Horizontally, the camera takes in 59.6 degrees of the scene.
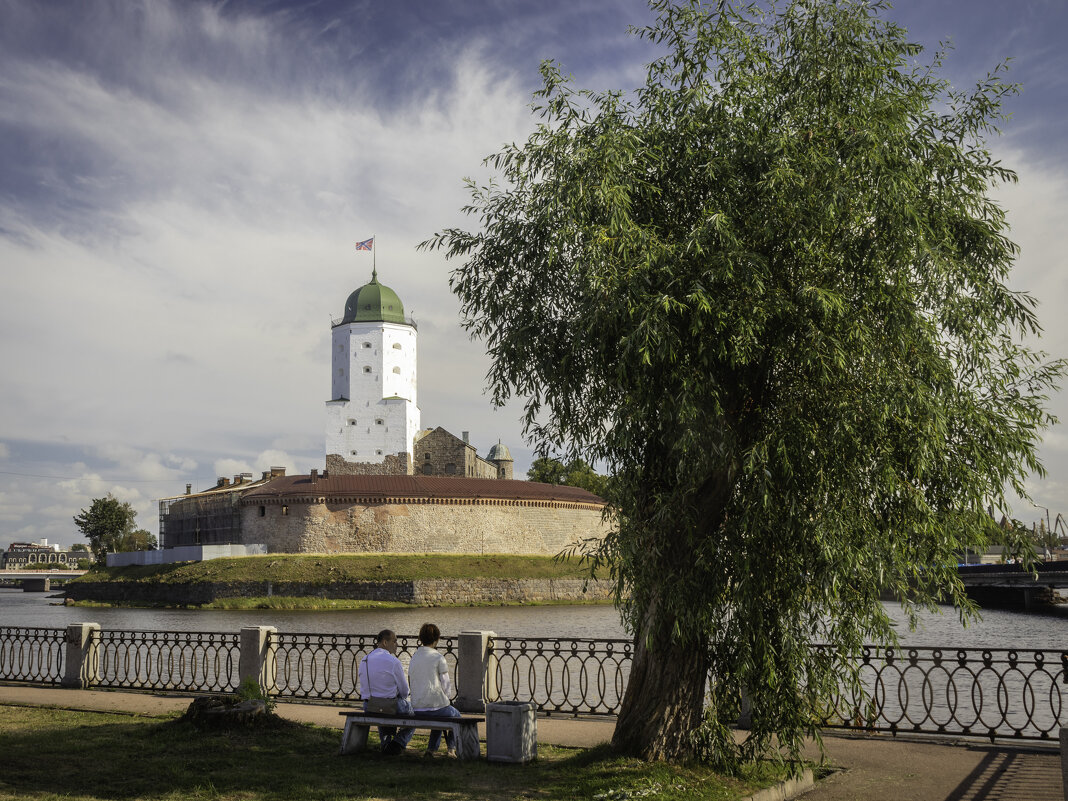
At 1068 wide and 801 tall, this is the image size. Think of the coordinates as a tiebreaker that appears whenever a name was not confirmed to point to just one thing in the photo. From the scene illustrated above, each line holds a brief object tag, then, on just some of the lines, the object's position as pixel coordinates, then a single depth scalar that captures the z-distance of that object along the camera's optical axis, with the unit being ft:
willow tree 26.73
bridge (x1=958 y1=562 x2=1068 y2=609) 143.02
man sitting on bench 31.55
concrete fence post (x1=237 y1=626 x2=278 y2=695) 43.14
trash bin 29.99
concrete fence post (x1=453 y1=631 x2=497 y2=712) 39.04
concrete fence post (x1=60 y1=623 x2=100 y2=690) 49.37
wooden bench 30.17
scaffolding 234.58
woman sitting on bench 31.27
